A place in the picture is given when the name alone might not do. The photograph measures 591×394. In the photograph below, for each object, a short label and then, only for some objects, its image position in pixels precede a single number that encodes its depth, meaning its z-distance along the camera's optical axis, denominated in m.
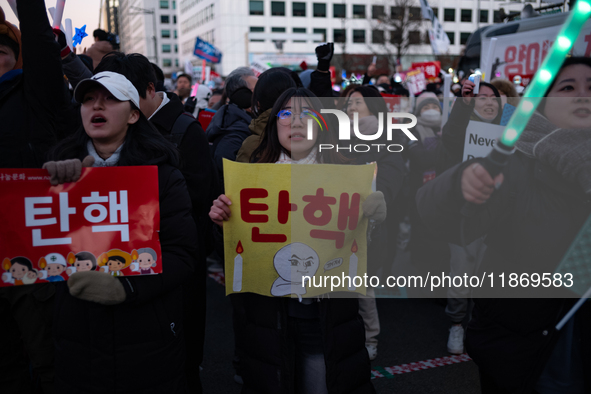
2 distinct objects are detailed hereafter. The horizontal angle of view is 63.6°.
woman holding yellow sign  2.02
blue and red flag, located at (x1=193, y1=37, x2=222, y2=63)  12.75
